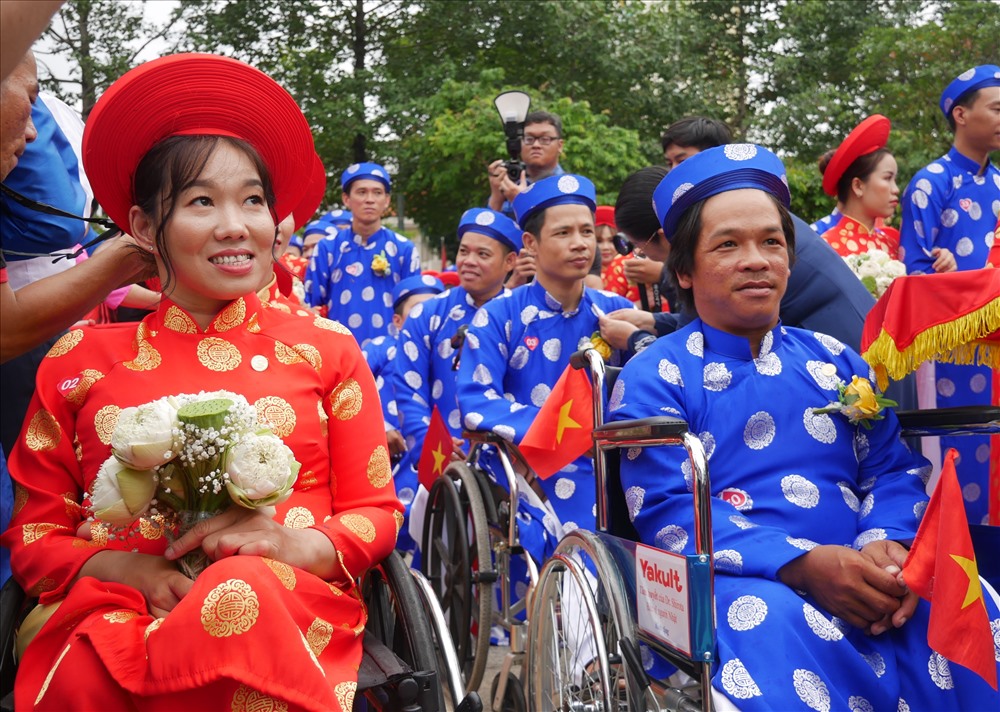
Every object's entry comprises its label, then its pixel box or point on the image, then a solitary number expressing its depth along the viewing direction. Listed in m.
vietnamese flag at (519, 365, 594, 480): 3.76
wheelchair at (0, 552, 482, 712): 2.18
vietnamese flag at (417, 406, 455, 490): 4.89
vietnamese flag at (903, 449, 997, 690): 2.27
